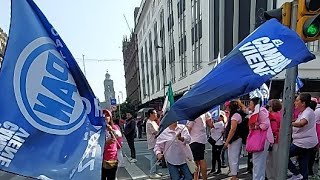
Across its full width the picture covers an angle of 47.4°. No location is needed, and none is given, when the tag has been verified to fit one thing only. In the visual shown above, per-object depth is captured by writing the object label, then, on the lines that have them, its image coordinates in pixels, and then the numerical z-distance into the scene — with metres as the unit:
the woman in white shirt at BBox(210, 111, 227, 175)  8.22
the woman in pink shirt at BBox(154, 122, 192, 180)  5.80
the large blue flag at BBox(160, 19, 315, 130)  2.68
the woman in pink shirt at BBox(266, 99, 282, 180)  6.36
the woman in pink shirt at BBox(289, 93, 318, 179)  5.81
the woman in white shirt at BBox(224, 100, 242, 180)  6.74
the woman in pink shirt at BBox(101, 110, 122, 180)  5.78
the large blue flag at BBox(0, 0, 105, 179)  2.42
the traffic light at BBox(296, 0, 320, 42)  3.54
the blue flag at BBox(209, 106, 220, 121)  8.12
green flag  7.04
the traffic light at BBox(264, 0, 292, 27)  3.62
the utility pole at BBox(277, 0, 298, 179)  3.36
